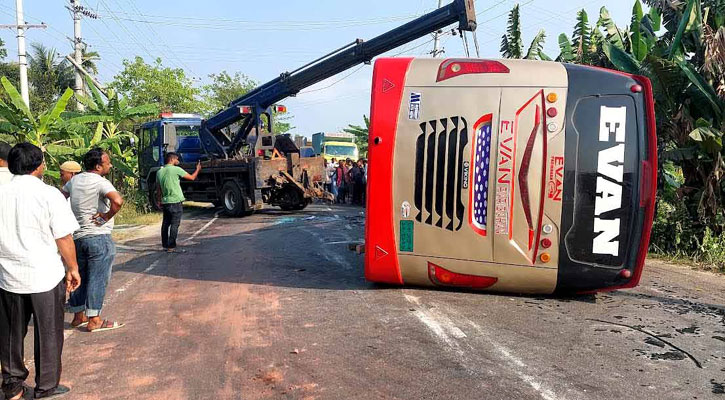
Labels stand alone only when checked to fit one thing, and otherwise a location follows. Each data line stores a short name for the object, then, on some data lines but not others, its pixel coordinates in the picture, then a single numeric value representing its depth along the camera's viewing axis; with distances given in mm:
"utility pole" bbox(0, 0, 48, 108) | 23078
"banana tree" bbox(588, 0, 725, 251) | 8789
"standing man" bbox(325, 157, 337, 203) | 22016
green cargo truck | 30484
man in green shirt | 9516
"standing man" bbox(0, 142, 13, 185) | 5144
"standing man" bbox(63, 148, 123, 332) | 5234
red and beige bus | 5531
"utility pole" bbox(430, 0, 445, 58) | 29934
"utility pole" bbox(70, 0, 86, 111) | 26789
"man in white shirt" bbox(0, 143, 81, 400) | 3680
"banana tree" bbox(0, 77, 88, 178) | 13766
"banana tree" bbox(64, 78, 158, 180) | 15516
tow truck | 14736
